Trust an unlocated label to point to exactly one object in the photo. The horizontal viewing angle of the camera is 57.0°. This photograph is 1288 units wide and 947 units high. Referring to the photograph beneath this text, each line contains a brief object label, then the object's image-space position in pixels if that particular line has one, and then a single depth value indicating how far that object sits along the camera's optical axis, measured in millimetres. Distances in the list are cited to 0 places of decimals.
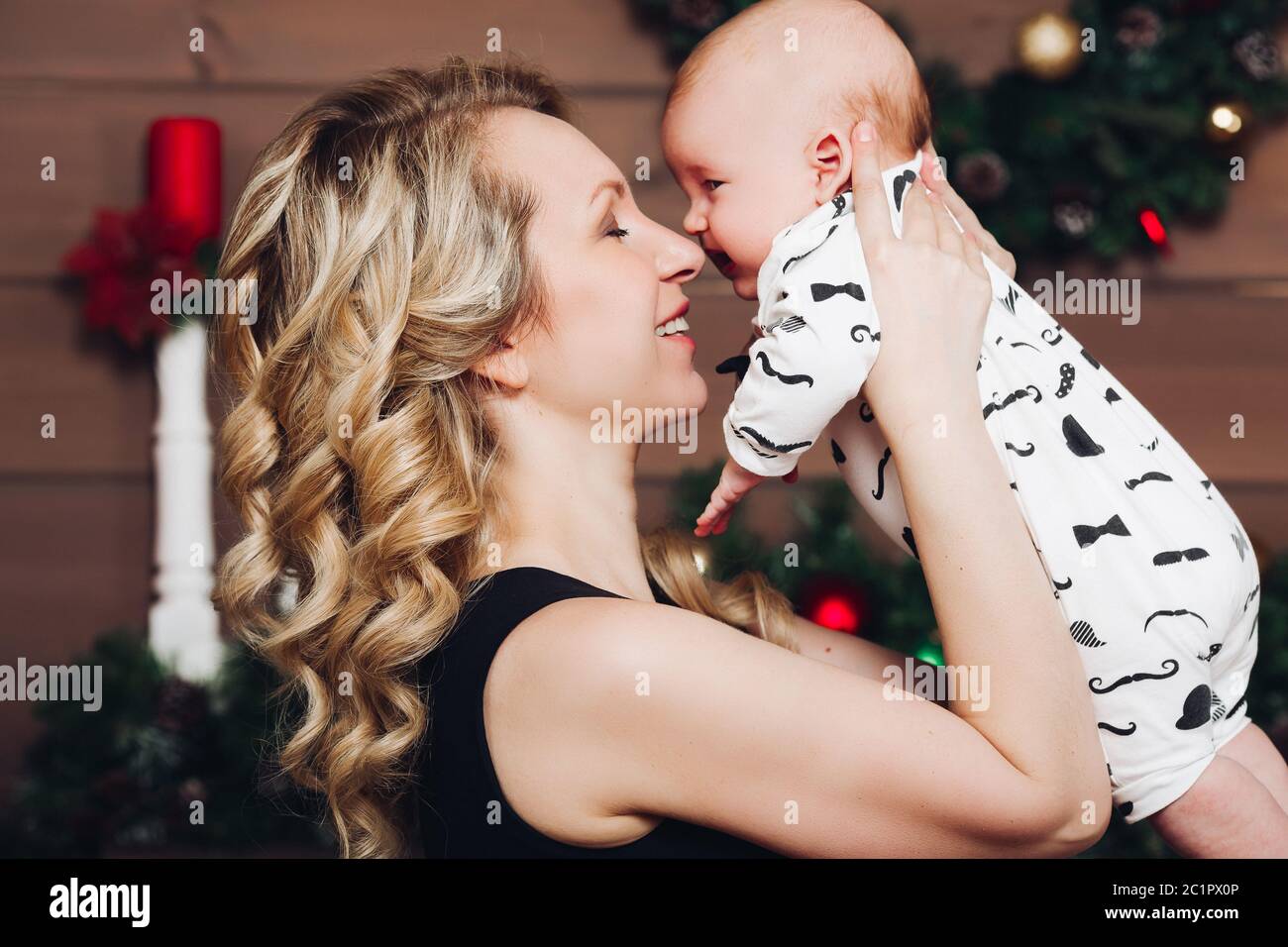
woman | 911
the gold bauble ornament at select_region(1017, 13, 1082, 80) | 1971
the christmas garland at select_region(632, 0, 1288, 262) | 1974
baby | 1020
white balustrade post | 2129
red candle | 2154
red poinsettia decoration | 2119
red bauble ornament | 1854
